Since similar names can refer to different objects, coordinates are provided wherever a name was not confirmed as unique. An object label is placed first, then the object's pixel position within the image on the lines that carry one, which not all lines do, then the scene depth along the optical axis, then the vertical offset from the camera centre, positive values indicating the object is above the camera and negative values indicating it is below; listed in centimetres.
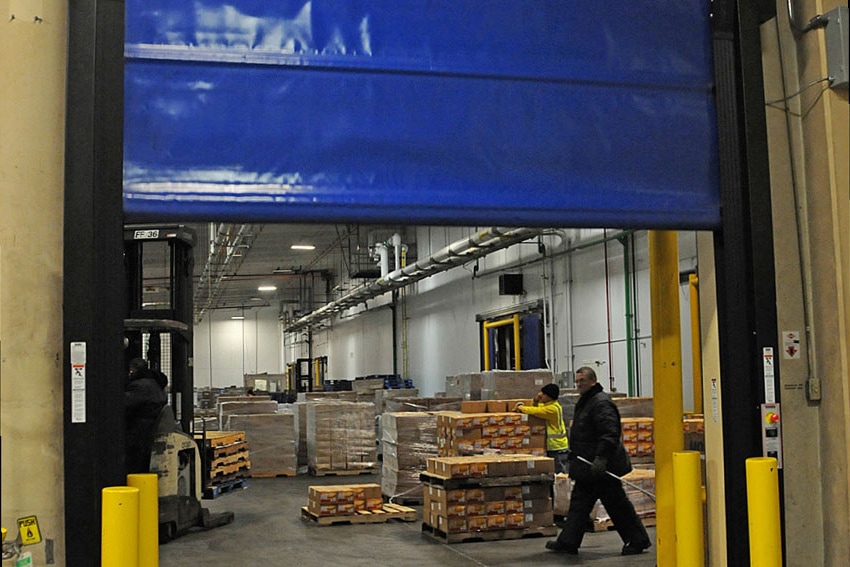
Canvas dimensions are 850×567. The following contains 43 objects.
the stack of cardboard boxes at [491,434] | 1348 -93
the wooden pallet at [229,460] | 1503 -137
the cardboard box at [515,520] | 1171 -185
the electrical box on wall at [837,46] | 552 +178
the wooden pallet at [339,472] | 1928 -201
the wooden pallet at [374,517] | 1343 -203
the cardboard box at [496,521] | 1164 -185
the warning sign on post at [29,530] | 448 -70
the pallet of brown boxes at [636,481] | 1224 -149
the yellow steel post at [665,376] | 699 -10
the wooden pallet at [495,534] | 1160 -202
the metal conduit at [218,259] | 2358 +329
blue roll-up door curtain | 499 +140
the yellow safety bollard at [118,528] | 422 -66
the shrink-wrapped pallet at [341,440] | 1903 -137
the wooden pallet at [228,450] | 1489 -120
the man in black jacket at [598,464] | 989 -102
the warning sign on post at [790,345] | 571 +8
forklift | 1121 +24
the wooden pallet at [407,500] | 1506 -203
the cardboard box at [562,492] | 1254 -164
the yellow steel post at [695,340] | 1459 +33
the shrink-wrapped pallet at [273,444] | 1897 -141
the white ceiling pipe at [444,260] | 1867 +248
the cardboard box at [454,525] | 1156 -187
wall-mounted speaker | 2230 +188
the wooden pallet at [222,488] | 1479 -178
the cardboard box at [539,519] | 1179 -187
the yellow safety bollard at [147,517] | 461 -67
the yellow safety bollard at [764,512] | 493 -78
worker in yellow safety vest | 1368 -79
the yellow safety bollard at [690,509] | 535 -81
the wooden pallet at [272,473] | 1936 -200
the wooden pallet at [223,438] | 1490 -101
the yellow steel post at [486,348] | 2469 +48
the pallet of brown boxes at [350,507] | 1347 -190
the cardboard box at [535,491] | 1178 -152
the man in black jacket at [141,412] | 1084 -40
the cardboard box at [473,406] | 1427 -57
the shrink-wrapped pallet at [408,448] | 1486 -121
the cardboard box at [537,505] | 1179 -170
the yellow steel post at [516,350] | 2253 +38
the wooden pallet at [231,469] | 1505 -152
